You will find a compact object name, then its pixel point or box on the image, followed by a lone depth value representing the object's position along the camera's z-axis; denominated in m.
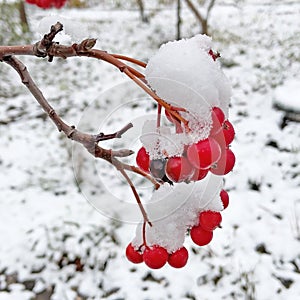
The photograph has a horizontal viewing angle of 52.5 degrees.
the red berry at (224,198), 0.13
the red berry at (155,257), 0.14
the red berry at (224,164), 0.11
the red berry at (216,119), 0.10
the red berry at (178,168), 0.10
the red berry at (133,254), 0.15
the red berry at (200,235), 0.13
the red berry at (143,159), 0.11
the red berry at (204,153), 0.10
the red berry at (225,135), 0.10
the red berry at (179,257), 0.14
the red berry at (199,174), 0.10
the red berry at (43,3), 0.65
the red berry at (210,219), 0.13
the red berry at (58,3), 0.69
